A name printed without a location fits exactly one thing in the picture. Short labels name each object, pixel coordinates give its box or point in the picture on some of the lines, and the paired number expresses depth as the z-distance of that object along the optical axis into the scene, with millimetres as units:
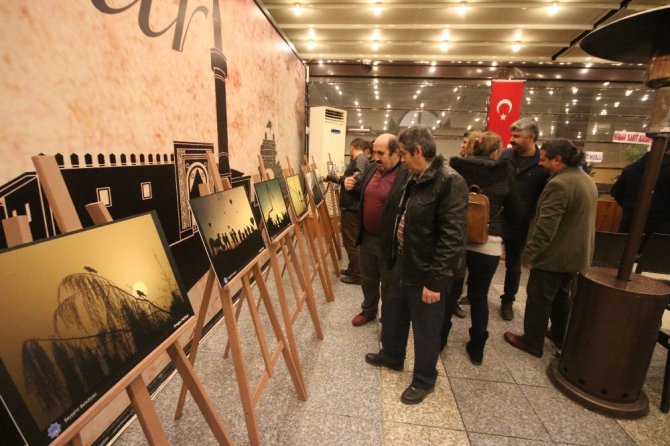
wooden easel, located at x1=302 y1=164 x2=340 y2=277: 3402
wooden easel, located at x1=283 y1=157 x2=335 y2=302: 2613
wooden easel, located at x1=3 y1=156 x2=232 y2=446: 727
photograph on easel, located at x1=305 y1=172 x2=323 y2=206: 3151
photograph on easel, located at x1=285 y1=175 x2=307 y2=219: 2630
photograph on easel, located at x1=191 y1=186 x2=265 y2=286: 1315
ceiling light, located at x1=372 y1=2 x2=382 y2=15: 4984
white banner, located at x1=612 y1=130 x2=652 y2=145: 6219
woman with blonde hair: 2104
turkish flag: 5707
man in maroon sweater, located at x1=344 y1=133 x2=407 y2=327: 2188
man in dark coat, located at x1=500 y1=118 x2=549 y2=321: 2738
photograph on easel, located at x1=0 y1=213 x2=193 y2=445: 644
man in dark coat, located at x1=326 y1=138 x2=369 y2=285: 3559
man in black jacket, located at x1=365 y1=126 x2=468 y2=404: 1651
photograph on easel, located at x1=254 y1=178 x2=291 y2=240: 2008
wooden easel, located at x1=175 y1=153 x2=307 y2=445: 1379
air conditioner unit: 5867
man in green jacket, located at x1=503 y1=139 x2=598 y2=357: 2096
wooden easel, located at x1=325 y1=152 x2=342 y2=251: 4551
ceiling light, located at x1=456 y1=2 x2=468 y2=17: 4902
